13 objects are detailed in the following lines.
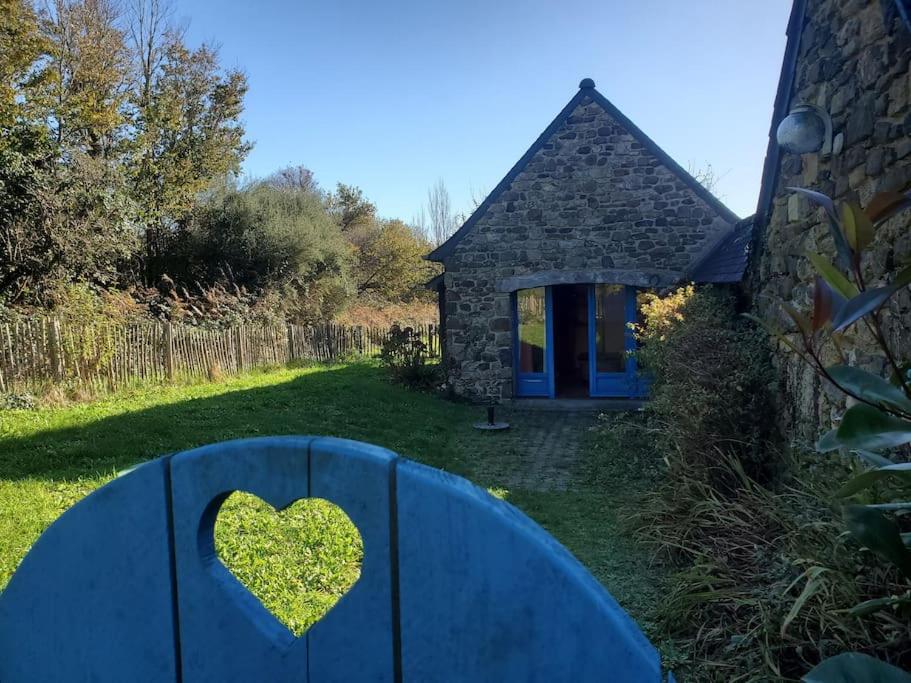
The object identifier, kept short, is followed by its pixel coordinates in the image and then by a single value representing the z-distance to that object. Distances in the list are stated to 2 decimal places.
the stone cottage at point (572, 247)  11.28
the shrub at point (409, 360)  12.80
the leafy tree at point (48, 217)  12.80
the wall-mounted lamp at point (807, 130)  4.07
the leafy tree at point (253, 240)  20.41
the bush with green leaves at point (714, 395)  5.02
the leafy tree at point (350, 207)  32.25
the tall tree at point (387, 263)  30.55
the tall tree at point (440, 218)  43.12
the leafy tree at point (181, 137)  19.12
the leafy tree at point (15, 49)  12.74
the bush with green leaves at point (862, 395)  1.37
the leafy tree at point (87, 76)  15.75
